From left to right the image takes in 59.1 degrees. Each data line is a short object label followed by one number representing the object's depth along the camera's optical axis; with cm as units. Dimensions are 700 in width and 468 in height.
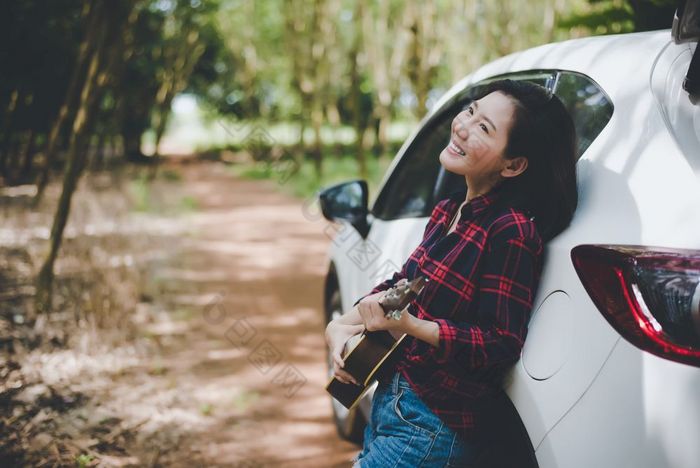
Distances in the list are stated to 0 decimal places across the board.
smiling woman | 164
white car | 132
